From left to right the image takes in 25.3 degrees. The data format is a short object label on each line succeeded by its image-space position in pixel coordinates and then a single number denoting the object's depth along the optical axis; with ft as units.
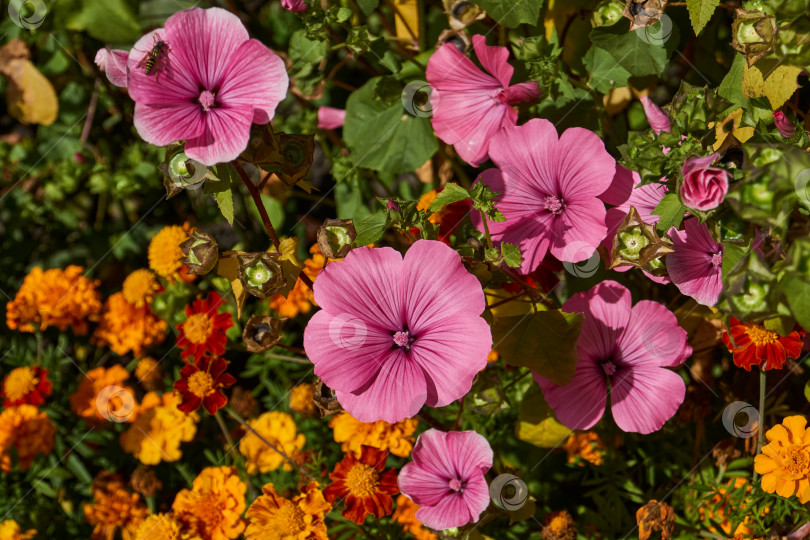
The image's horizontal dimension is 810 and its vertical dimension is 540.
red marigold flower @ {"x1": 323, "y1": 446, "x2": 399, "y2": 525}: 2.66
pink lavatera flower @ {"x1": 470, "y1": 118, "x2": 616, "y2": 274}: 2.59
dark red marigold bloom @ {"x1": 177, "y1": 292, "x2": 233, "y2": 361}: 2.82
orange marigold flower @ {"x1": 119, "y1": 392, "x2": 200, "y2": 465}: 3.03
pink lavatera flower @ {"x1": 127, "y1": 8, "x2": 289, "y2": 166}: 2.41
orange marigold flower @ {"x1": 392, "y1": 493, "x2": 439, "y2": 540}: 2.79
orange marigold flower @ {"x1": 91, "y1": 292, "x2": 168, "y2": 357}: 3.12
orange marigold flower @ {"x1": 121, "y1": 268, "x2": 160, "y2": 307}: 3.10
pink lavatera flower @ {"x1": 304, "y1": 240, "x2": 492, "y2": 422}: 2.46
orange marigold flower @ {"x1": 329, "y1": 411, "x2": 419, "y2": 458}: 2.81
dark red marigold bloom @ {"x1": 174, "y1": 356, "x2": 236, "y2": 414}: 2.79
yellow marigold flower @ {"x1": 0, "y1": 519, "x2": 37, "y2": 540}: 2.95
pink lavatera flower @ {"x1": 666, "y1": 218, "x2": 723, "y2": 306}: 2.53
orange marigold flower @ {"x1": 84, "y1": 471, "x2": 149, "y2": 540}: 2.99
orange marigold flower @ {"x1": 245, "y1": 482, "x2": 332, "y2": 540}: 2.69
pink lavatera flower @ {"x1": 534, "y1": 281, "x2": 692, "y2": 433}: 2.65
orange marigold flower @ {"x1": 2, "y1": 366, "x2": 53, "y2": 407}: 3.08
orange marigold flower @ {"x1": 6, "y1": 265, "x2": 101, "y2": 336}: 3.17
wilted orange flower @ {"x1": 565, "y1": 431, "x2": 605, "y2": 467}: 2.85
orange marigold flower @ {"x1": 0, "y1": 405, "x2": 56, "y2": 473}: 3.05
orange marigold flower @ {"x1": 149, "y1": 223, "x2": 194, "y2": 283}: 3.04
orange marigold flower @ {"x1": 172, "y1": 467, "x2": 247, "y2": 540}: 2.82
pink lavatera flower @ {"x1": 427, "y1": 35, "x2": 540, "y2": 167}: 2.73
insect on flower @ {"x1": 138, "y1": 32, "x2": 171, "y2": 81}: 2.41
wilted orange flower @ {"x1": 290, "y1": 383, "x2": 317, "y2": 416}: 2.93
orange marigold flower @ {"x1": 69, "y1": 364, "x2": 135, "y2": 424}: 3.08
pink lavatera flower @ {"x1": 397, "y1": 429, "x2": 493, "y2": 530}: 2.58
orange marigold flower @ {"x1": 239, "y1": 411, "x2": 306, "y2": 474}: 2.94
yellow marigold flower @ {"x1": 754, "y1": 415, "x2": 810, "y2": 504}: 2.54
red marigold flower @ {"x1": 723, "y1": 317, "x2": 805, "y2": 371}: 2.57
